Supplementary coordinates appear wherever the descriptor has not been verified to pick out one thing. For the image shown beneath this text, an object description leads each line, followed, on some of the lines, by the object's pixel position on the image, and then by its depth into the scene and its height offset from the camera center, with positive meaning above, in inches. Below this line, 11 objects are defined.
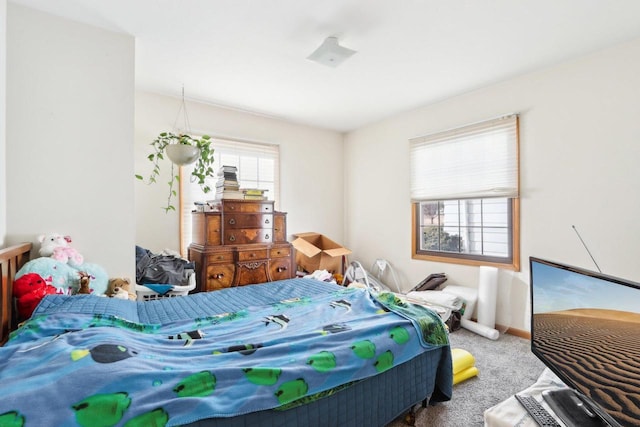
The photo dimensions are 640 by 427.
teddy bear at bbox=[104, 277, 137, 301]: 79.6 -19.7
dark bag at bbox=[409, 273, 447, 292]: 132.3 -29.5
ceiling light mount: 85.4 +49.6
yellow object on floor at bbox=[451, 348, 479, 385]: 80.4 -42.3
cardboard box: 148.0 -19.1
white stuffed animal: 71.3 -8.0
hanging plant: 108.1 +23.2
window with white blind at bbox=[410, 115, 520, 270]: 116.0 +9.8
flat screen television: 33.2 -16.9
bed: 32.8 -21.9
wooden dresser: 113.9 -12.4
